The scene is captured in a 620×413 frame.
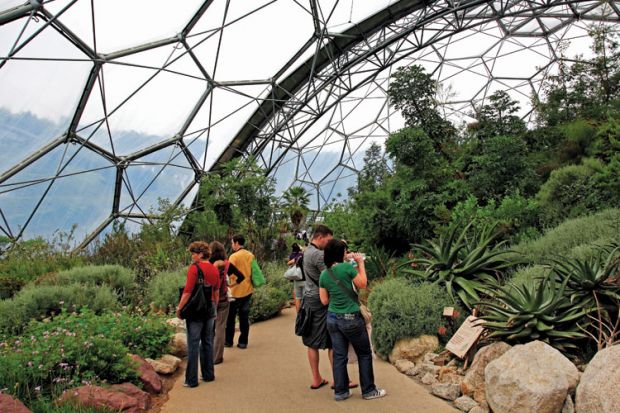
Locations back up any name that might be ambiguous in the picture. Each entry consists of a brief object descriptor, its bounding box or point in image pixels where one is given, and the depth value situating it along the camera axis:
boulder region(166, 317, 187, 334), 7.71
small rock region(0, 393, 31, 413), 3.48
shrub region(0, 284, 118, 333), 7.21
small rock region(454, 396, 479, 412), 4.59
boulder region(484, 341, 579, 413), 3.94
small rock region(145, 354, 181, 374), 6.08
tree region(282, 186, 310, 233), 19.68
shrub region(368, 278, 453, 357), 6.43
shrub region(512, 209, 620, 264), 7.27
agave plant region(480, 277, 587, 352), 4.91
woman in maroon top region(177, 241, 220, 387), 5.61
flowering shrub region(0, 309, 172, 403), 4.36
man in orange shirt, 7.53
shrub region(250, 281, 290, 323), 10.09
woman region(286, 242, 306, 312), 8.79
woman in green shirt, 4.84
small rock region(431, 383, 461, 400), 4.94
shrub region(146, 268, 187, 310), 9.30
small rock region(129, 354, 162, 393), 5.32
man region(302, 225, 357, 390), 5.27
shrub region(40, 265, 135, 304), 9.41
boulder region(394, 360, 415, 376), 5.91
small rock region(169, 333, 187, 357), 7.08
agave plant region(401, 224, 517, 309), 7.14
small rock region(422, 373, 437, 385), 5.46
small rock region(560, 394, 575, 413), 3.87
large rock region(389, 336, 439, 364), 6.23
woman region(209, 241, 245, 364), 6.73
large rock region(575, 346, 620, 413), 3.51
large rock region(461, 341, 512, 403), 4.84
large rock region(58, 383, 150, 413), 4.17
